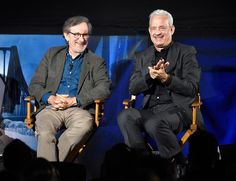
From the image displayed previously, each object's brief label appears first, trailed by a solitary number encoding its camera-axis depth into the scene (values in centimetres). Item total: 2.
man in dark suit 788
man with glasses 811
